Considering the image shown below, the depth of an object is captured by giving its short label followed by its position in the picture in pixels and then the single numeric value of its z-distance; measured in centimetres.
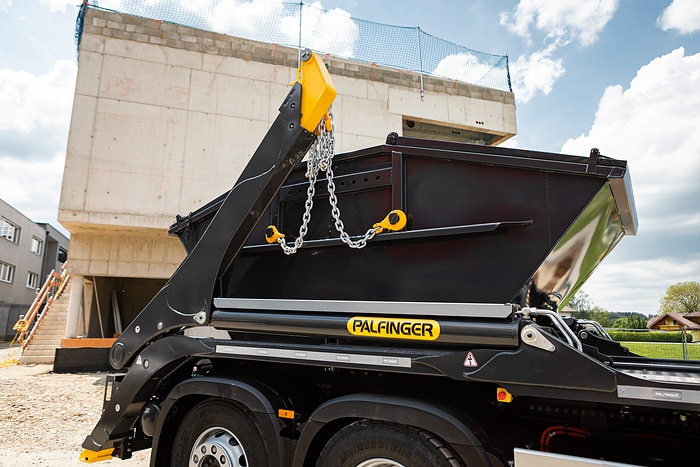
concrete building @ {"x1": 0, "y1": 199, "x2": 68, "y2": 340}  3281
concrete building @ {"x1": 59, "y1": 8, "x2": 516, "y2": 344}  1269
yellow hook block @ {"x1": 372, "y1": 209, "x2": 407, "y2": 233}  304
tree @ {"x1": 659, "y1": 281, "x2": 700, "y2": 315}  5979
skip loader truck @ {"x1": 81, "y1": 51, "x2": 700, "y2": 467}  243
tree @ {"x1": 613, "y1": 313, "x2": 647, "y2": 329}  4316
